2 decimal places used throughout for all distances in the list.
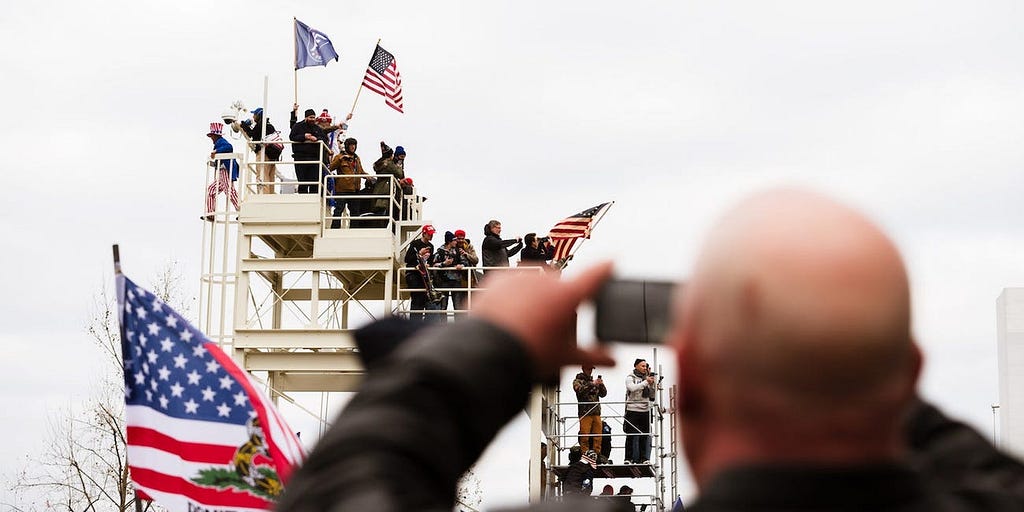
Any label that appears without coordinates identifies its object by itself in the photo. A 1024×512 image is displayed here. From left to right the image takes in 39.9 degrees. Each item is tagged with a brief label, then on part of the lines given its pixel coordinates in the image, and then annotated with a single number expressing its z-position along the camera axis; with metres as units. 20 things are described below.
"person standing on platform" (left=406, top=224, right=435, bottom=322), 24.44
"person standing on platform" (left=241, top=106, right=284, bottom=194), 25.53
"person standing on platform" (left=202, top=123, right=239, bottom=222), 25.39
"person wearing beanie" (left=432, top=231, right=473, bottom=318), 24.59
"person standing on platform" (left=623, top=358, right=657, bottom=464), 23.14
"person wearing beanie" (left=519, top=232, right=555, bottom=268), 25.05
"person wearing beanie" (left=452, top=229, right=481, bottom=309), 24.45
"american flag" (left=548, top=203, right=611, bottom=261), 24.47
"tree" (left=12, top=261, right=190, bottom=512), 33.88
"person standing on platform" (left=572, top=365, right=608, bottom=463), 23.88
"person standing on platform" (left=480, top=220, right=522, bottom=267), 24.45
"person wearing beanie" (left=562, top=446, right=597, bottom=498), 23.48
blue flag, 28.30
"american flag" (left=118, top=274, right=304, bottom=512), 7.20
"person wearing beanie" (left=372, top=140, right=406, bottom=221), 25.34
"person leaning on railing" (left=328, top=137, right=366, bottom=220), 25.45
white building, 50.41
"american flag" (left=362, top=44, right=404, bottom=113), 27.34
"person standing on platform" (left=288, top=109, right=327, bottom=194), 24.98
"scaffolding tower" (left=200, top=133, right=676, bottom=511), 24.23
